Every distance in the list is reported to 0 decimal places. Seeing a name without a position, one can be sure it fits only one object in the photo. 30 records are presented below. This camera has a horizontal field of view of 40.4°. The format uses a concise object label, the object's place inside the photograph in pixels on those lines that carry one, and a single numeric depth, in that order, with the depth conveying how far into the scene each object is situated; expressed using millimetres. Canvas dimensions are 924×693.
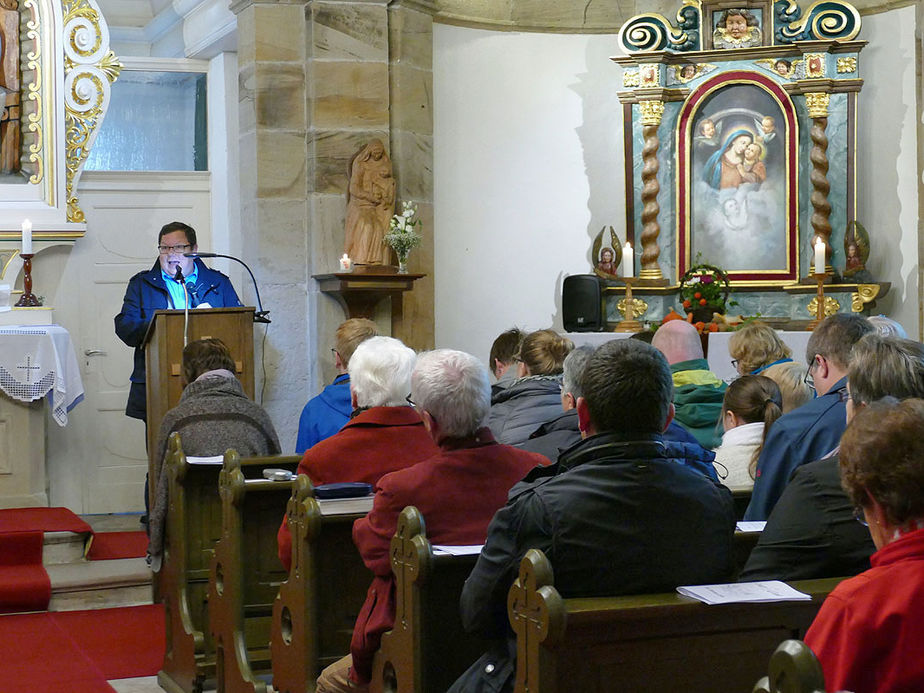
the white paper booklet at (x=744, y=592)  2275
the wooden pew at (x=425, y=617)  2834
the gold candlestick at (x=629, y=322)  9438
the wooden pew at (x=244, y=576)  4242
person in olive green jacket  5012
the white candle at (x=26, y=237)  7676
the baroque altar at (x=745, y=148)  9500
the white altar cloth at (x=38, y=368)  6867
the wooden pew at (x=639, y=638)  2211
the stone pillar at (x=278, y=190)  8344
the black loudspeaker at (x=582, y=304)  9523
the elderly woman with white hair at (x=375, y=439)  3799
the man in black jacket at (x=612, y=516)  2465
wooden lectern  6662
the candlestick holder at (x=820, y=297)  8738
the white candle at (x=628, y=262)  9242
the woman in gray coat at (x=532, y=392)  4562
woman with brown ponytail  4199
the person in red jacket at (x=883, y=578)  1785
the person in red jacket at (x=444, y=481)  3078
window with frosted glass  8992
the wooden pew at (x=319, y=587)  3541
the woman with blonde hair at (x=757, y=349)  5047
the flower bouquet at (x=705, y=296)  9289
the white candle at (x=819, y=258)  8812
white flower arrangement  8242
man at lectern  7215
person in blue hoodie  5105
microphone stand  7515
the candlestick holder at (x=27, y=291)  7711
